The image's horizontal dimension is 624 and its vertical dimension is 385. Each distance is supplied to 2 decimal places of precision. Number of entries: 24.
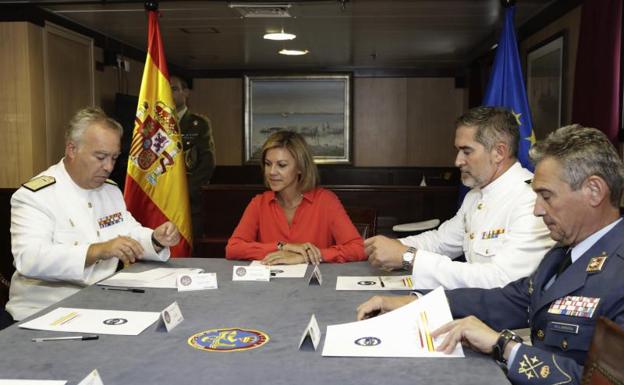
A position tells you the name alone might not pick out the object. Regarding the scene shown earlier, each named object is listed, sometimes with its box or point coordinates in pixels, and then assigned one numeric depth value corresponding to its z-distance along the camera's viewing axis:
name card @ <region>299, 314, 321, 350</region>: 1.54
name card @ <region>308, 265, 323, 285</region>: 2.34
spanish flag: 4.27
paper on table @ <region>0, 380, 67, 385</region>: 1.32
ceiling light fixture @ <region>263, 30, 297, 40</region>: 6.45
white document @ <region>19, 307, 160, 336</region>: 1.72
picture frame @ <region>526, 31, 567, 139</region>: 5.20
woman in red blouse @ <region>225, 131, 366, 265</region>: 3.17
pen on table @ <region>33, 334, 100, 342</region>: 1.62
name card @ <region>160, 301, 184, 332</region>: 1.69
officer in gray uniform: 1.51
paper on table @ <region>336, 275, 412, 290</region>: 2.25
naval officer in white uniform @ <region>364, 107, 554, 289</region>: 2.22
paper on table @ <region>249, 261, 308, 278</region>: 2.49
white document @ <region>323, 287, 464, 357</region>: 1.53
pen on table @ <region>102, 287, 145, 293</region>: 2.20
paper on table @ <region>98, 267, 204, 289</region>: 2.32
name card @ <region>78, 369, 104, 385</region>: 1.22
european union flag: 4.13
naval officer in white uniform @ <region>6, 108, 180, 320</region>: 2.42
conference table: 1.37
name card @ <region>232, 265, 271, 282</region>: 2.40
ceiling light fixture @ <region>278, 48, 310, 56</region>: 7.87
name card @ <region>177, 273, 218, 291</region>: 2.22
